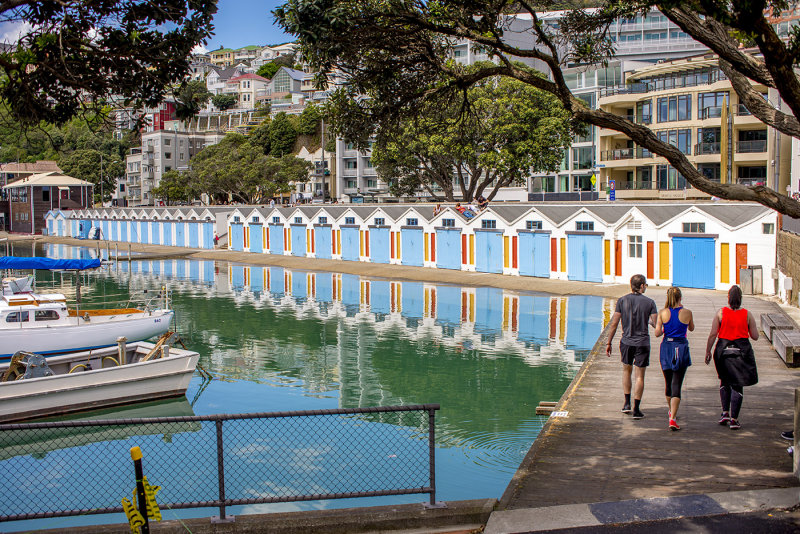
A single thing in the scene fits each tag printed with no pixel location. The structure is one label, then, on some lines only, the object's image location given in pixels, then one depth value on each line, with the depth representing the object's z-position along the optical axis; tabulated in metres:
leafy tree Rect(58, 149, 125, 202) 134.88
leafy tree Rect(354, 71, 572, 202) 61.00
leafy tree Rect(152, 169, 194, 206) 108.32
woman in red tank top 11.96
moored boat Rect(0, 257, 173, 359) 25.34
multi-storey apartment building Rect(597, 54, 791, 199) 57.97
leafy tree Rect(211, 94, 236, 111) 170.00
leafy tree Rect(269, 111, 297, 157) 121.88
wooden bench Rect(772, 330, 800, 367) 16.92
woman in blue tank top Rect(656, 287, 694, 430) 12.11
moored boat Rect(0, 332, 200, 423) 20.34
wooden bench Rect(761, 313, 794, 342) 20.12
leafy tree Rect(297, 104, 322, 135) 112.81
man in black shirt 12.62
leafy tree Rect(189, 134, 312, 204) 92.31
